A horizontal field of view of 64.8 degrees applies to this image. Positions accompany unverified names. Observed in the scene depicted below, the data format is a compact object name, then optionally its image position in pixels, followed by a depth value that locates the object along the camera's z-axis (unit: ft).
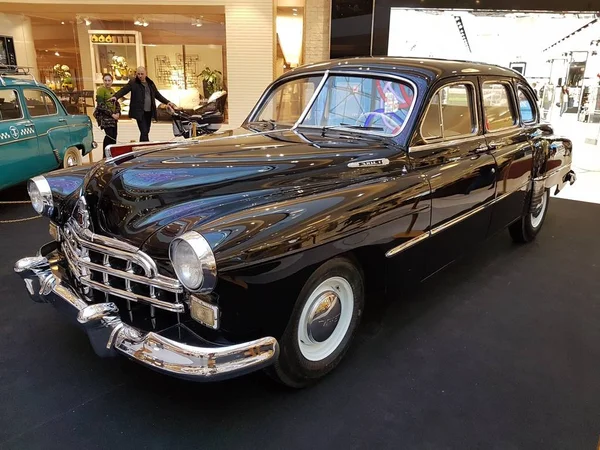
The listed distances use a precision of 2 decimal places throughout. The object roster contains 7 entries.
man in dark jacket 25.71
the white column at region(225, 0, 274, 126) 31.68
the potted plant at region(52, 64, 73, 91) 38.45
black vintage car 6.48
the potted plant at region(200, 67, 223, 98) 35.64
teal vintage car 18.74
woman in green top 25.80
